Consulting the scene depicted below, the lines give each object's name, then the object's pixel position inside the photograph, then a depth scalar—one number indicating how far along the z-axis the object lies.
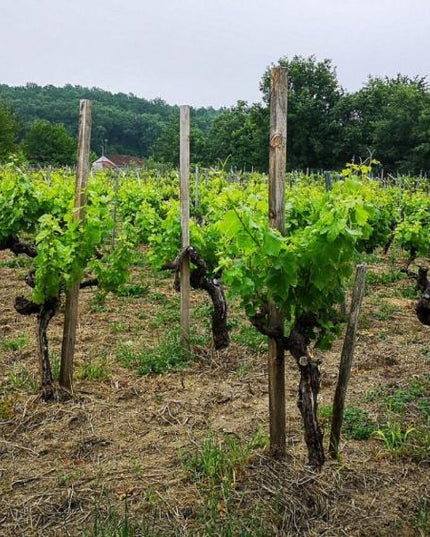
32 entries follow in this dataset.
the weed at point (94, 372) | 5.52
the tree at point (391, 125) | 41.03
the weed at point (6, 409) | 4.68
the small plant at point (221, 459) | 3.67
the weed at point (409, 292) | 9.07
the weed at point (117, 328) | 7.05
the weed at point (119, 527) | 3.11
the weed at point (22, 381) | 5.20
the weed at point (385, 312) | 7.66
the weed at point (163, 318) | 7.27
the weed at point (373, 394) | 4.96
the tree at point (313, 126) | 45.53
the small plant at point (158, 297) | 8.55
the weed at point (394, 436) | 4.03
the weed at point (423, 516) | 3.22
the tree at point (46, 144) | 61.38
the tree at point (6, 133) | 53.09
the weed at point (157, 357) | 5.78
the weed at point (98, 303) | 7.82
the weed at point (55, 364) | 5.45
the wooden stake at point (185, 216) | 6.04
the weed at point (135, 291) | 8.95
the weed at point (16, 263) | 10.96
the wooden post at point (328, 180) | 6.60
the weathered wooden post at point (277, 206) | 3.50
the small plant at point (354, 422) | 4.31
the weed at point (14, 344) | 6.37
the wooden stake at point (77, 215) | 4.88
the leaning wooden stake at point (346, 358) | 3.78
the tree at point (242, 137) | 46.08
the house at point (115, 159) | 73.69
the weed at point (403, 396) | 4.76
